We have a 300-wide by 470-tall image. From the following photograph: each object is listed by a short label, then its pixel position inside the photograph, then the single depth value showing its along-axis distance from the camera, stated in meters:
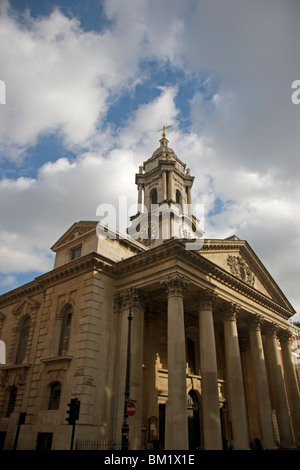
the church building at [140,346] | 19.11
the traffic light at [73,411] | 14.46
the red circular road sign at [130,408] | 14.50
